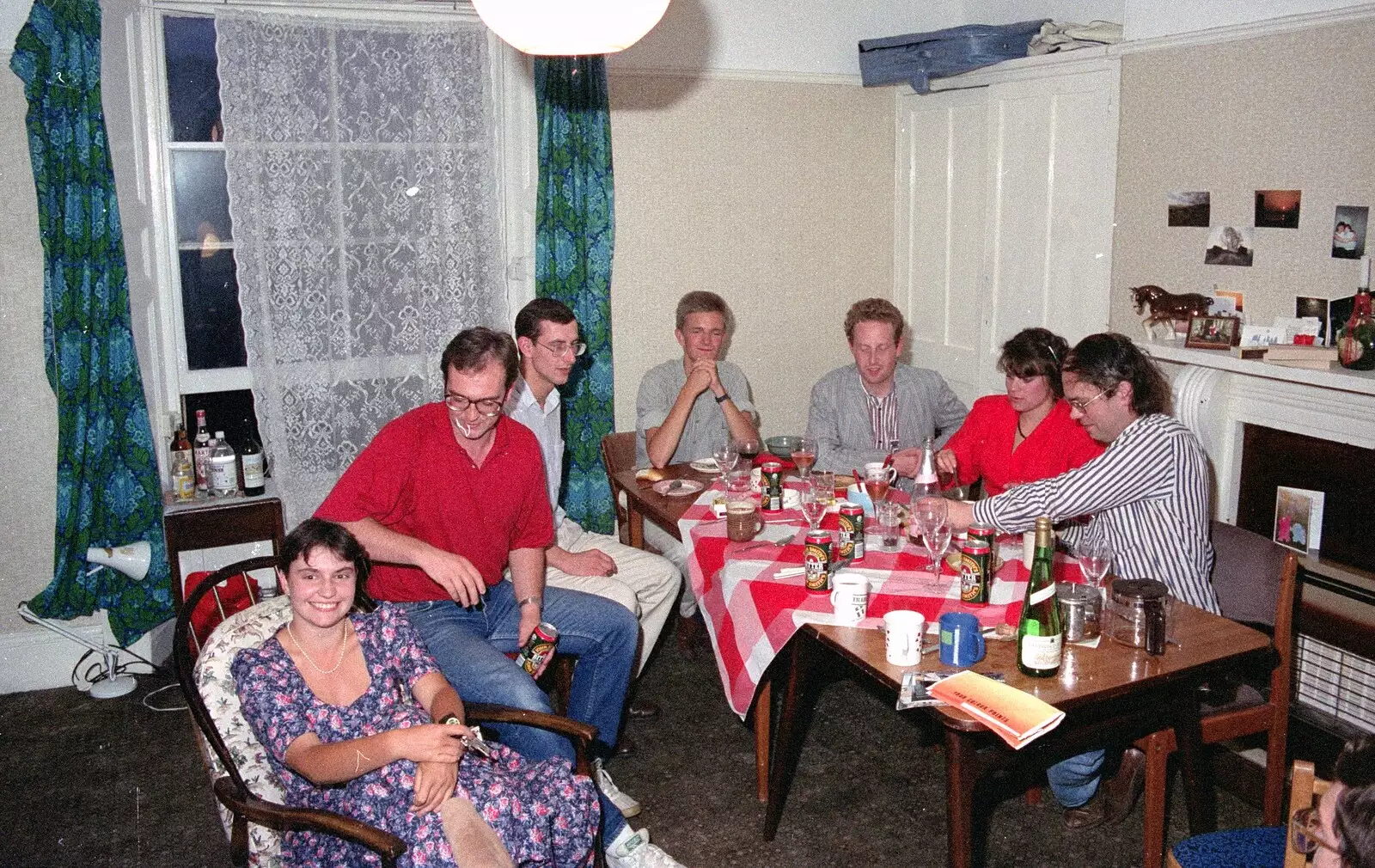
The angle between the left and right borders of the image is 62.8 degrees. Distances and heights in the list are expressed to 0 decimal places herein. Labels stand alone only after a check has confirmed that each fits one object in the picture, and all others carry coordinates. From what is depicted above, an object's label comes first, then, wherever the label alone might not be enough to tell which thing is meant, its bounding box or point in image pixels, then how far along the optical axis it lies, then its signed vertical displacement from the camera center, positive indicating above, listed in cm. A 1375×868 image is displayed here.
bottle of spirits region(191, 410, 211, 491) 406 -68
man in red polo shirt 279 -72
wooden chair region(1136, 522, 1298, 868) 256 -93
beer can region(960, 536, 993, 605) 247 -68
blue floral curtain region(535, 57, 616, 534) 441 +10
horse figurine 375 -16
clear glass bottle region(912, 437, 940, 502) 313 -61
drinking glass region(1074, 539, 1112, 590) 240 -64
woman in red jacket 326 -50
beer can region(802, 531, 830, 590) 264 -69
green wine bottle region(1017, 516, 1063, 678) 214 -70
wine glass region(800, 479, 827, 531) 300 -66
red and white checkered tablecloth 254 -77
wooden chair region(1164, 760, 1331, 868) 195 -103
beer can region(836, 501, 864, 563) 282 -68
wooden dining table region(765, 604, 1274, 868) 211 -82
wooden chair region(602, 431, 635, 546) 418 -72
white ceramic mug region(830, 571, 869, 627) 245 -73
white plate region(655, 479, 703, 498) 354 -71
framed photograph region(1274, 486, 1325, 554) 340 -79
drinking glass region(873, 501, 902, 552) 290 -67
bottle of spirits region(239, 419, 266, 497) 405 -74
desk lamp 387 -107
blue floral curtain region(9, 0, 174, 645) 362 -24
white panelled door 415 +18
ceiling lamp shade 207 +45
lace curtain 399 +17
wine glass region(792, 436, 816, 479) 337 -58
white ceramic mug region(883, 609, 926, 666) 222 -74
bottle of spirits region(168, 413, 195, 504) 396 -72
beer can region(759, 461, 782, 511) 330 -65
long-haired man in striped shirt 268 -55
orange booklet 198 -80
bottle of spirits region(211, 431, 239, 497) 400 -74
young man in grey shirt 400 -49
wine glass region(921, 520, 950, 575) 262 -64
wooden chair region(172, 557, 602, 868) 208 -95
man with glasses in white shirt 355 -47
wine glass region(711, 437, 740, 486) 351 -61
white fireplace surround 319 -43
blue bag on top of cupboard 442 +84
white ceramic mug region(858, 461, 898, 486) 312 -58
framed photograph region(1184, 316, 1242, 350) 361 -24
